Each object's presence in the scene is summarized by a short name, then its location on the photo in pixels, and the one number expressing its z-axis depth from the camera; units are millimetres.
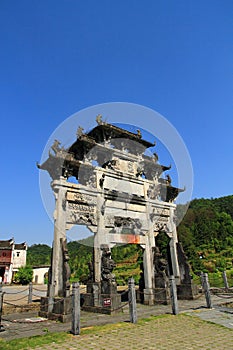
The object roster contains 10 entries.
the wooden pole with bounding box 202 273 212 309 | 9540
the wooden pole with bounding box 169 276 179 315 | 8523
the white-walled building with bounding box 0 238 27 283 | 39562
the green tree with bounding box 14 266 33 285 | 34000
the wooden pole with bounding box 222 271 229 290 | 15353
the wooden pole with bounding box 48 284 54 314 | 8602
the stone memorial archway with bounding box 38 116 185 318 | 10234
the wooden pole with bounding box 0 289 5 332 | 6970
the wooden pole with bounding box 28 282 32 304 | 12134
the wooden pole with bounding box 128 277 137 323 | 7340
